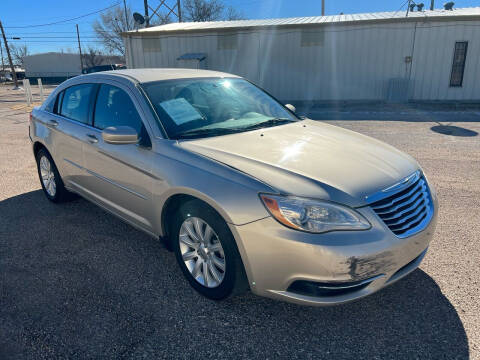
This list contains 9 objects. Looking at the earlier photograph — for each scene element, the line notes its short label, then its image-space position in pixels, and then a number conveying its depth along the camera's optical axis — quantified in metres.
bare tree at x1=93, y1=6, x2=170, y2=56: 56.25
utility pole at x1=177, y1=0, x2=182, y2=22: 30.12
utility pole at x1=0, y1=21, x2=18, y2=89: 36.48
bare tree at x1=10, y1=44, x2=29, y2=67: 91.09
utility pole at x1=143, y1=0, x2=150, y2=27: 26.44
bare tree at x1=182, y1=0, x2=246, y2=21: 48.00
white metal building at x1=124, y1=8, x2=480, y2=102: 14.36
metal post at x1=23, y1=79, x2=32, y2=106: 18.00
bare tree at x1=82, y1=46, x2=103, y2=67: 68.69
